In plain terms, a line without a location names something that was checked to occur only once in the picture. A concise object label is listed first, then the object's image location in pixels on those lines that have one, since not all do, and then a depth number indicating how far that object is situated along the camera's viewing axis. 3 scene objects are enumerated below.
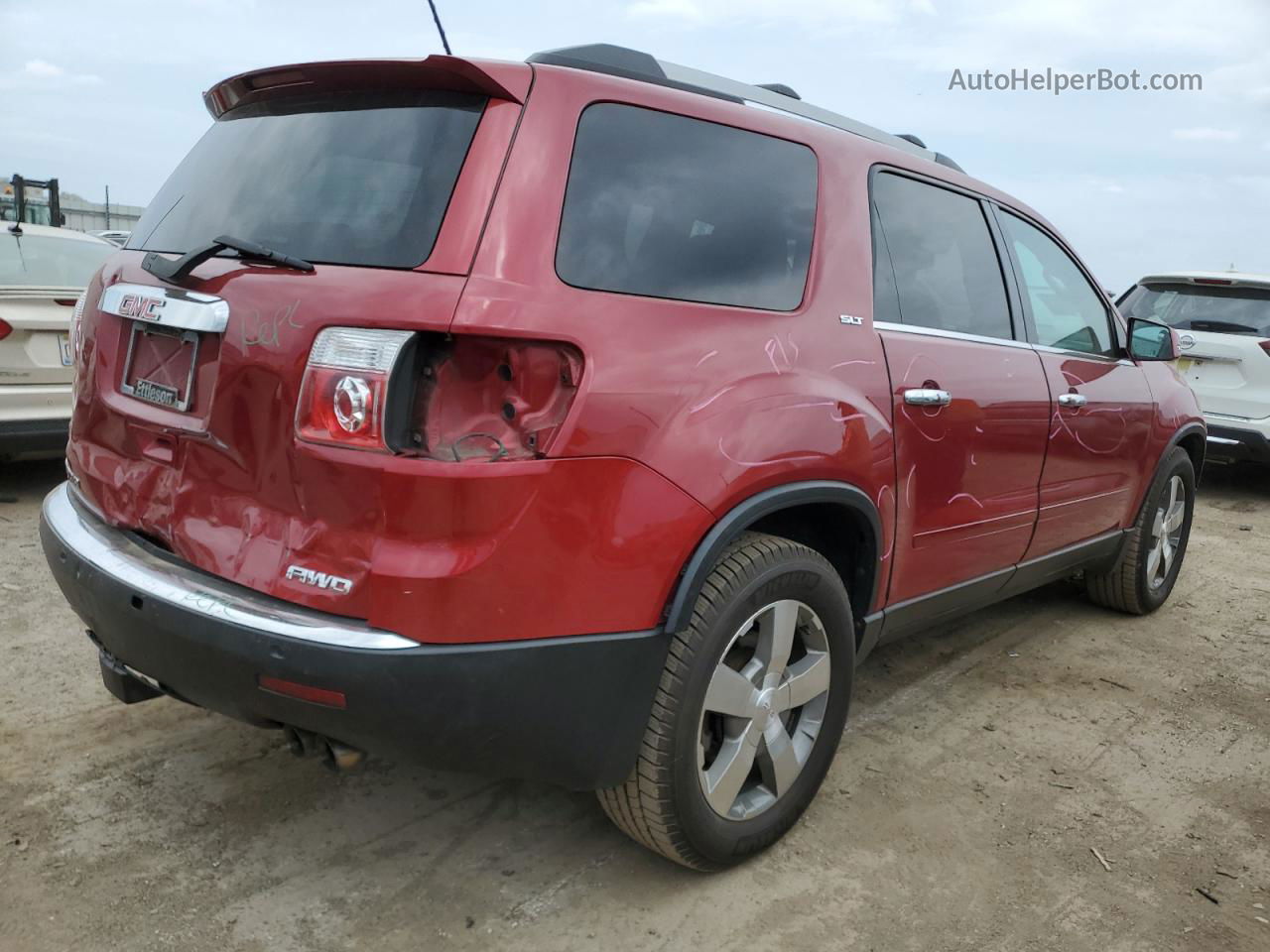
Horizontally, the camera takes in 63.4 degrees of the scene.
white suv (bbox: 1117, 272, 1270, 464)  7.45
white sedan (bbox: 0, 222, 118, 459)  5.20
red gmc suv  1.91
